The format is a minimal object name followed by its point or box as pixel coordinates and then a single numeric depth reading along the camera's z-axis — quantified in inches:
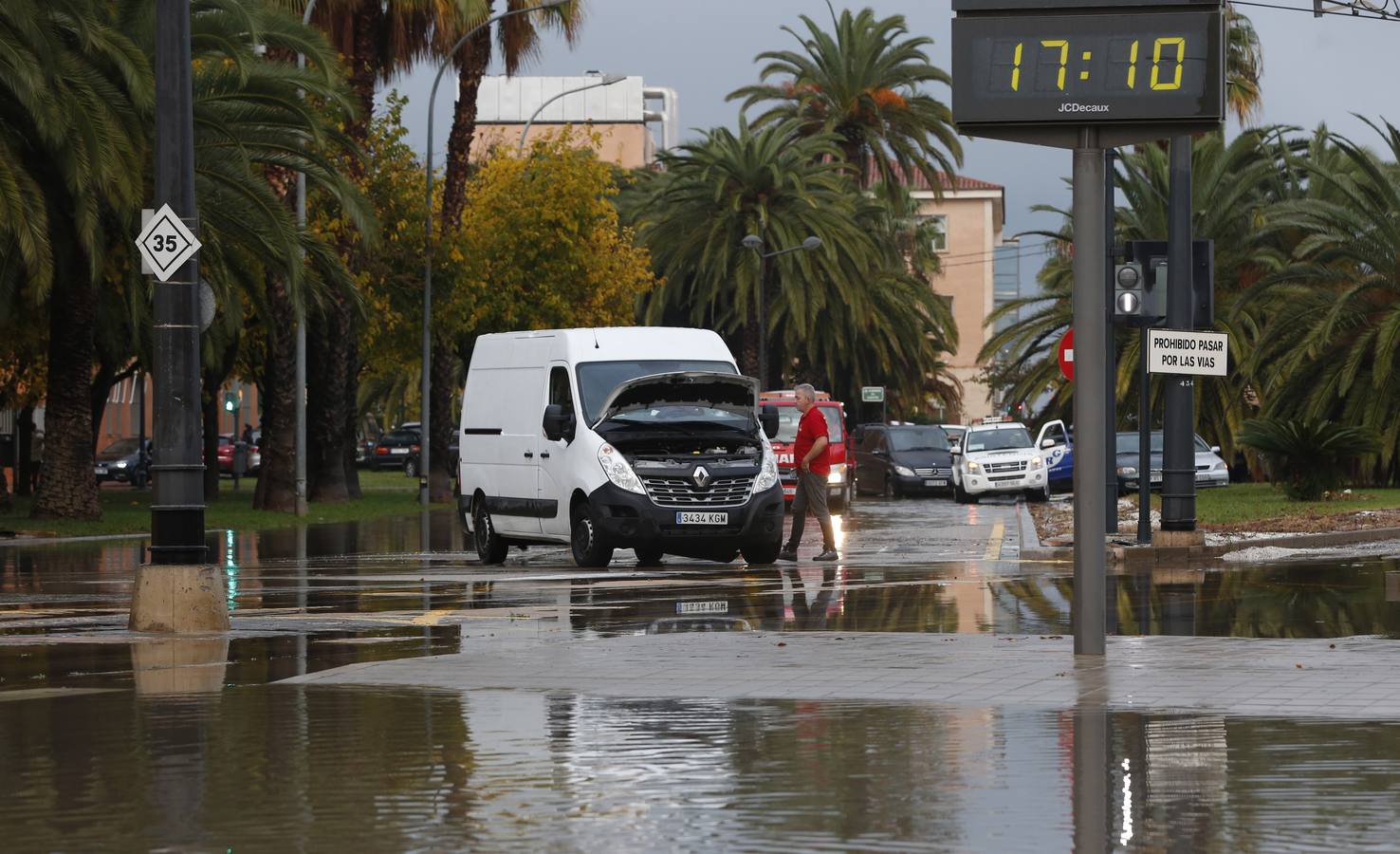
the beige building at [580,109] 5132.9
